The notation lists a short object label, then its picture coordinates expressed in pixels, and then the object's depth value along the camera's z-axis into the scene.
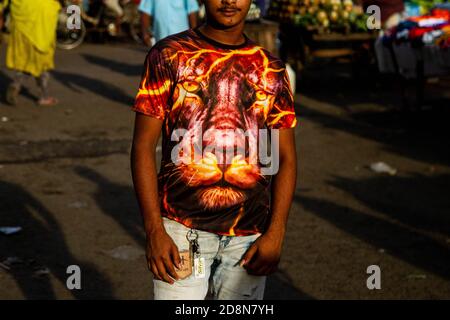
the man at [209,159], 3.18
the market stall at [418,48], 11.83
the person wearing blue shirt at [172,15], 10.91
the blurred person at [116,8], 23.09
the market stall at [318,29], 15.01
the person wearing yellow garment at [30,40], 12.91
